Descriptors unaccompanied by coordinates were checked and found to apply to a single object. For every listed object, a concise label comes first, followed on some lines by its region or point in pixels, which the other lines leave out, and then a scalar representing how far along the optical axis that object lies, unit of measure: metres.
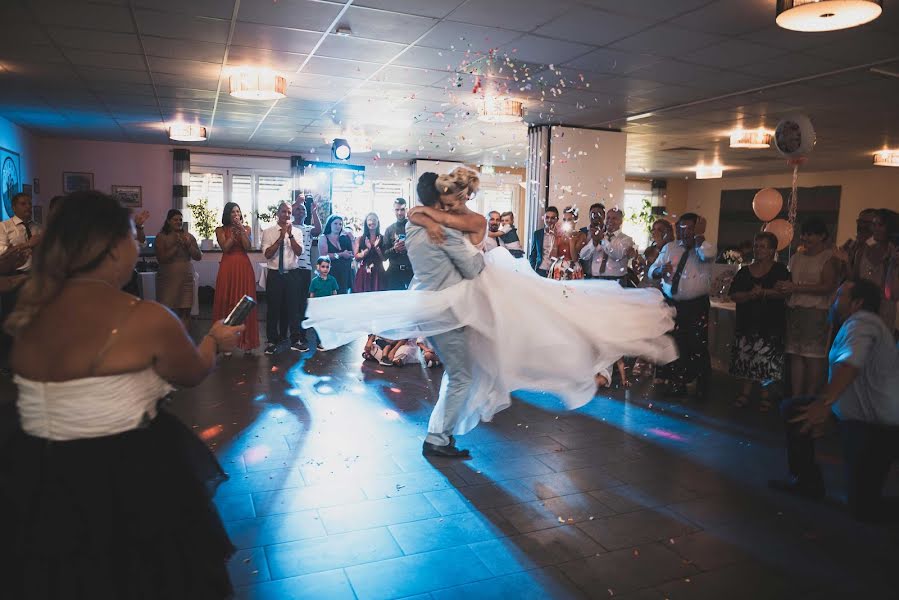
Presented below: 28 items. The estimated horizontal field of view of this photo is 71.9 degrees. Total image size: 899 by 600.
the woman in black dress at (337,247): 8.48
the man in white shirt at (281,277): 7.13
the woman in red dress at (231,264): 6.79
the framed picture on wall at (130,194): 12.80
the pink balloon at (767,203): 7.42
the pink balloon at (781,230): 7.01
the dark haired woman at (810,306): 4.92
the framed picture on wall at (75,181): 12.27
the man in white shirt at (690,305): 5.62
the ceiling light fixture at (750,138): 9.25
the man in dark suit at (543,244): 7.53
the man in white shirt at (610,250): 6.42
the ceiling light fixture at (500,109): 7.38
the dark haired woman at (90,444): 1.50
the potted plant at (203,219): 12.98
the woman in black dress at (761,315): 5.25
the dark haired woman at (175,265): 7.00
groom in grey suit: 3.61
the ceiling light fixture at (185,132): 10.04
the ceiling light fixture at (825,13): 3.64
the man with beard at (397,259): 7.47
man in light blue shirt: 3.03
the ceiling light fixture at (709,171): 14.35
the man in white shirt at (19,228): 5.72
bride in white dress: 3.51
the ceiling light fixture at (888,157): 11.66
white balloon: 6.56
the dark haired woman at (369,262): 7.89
